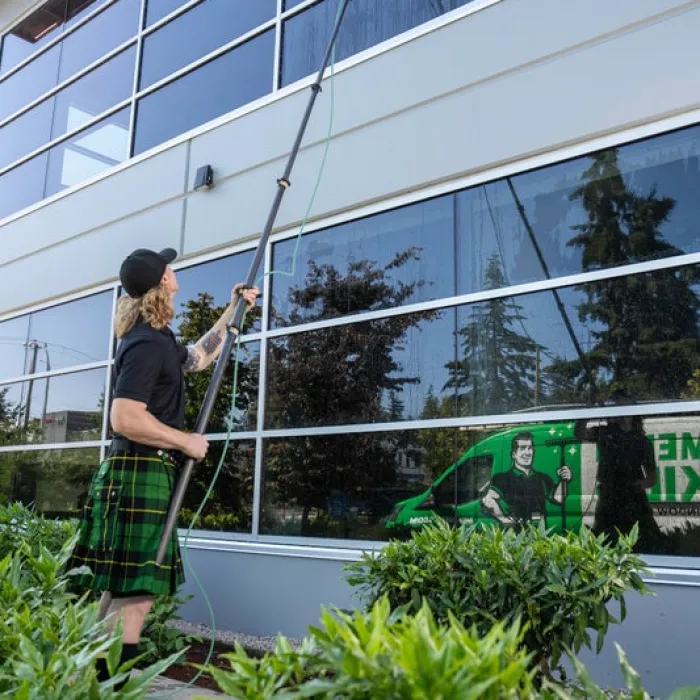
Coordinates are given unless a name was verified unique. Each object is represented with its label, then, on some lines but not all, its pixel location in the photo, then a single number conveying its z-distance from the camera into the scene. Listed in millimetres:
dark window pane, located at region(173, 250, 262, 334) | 6273
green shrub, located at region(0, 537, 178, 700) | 1373
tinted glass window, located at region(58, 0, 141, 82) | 8250
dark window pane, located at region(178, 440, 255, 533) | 5711
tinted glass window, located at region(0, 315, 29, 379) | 8570
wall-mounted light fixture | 6434
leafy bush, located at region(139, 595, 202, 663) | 4230
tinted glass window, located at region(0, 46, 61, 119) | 9383
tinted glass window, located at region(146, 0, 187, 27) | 7578
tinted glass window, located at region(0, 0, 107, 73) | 9170
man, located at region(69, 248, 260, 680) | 2867
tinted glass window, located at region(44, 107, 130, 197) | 7855
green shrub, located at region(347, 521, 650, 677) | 2760
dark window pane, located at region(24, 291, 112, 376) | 7539
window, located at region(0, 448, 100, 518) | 7281
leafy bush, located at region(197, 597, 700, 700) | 1088
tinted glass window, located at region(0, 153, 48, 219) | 8898
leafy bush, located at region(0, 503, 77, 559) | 4313
